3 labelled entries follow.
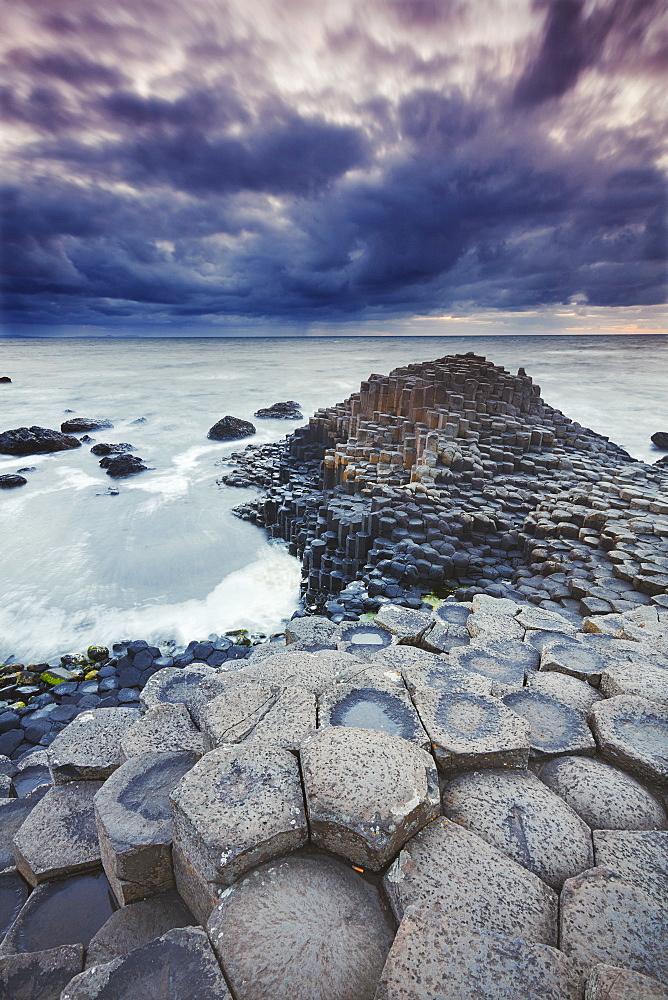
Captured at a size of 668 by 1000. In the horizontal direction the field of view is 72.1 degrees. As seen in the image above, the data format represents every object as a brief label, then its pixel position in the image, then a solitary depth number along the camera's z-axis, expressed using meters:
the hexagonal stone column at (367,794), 1.57
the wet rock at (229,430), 18.53
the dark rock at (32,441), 16.16
